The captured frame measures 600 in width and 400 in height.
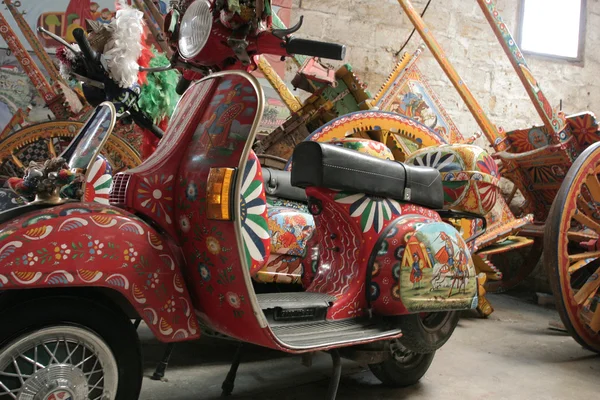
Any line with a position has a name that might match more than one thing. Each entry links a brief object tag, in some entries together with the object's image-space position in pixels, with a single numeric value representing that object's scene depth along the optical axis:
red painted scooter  1.20
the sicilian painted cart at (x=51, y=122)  3.30
